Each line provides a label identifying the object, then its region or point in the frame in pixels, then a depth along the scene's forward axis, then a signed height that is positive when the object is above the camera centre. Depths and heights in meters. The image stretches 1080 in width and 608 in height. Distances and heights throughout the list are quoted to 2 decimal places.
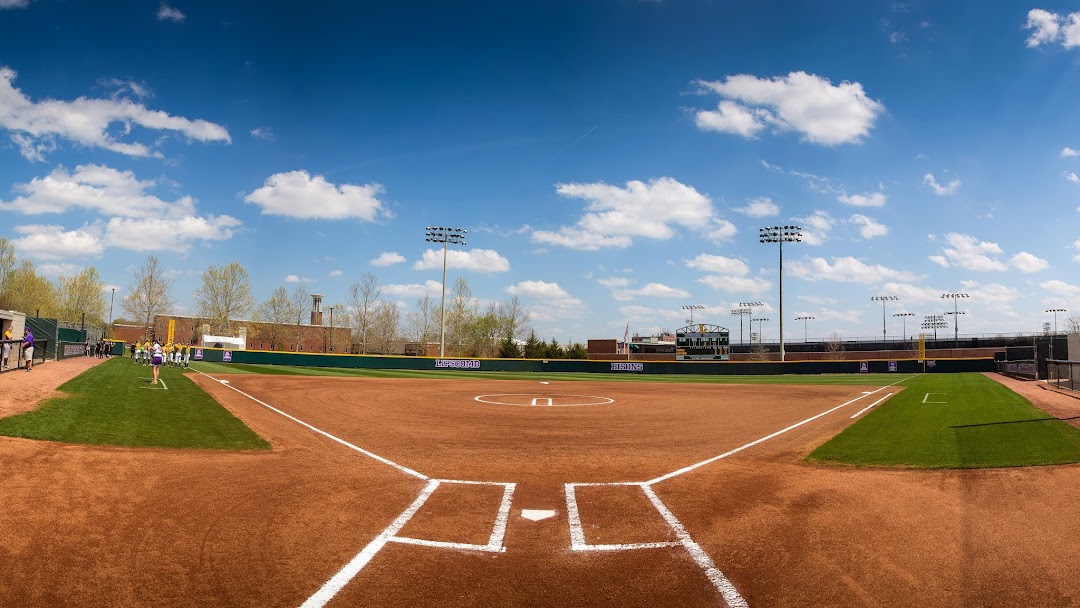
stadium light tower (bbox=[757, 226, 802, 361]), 66.54 +12.84
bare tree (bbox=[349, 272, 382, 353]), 100.12 +2.28
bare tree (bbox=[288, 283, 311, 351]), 107.19 +1.60
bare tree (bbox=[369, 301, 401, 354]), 103.81 +1.13
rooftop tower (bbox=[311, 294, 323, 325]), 125.74 +4.95
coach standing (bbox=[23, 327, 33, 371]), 24.84 -0.94
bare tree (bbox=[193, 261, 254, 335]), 90.06 +5.40
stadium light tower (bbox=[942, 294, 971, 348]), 99.81 +4.14
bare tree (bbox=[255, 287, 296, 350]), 105.88 +2.05
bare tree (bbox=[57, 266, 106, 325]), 94.56 +4.78
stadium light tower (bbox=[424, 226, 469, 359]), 66.27 +11.71
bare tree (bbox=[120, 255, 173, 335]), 86.12 +4.25
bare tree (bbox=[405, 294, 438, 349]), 105.29 +0.84
